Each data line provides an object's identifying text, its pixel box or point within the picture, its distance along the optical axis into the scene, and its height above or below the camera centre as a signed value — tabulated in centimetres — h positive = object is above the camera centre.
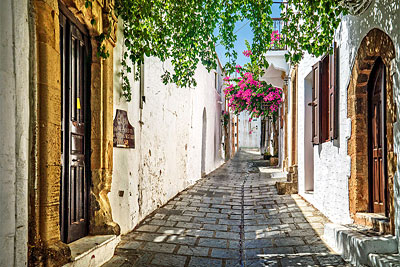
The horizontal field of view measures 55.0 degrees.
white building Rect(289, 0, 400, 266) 393 +19
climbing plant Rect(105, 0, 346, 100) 501 +156
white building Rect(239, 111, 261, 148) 4388 +36
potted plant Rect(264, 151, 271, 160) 2094 -98
